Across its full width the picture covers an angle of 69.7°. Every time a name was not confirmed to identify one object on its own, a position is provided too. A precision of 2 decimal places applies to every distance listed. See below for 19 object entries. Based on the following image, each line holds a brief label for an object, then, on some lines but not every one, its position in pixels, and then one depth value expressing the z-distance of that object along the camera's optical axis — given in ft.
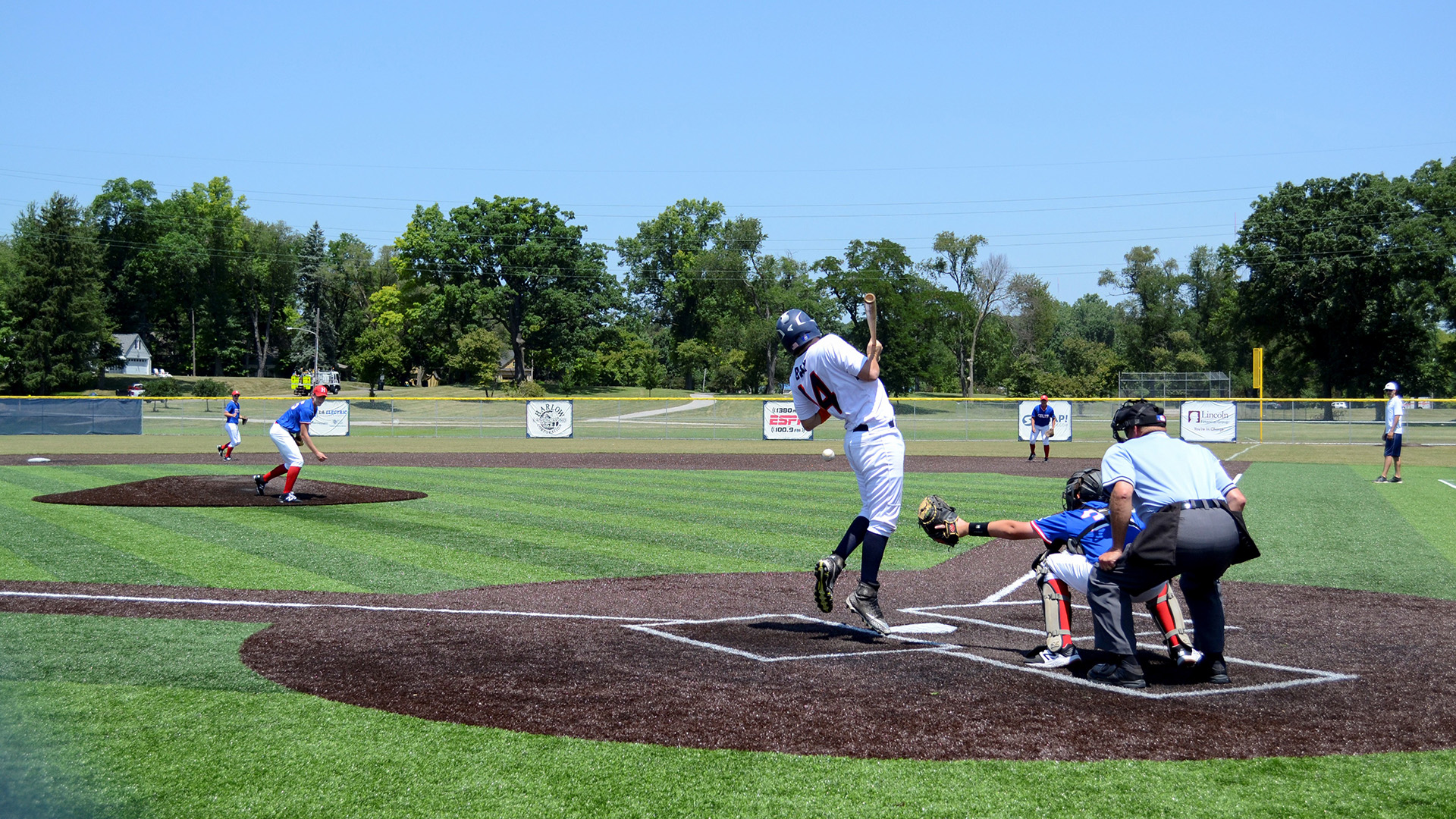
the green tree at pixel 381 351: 272.51
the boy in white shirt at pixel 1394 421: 65.98
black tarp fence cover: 136.46
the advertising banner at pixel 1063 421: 136.46
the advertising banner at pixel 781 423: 135.33
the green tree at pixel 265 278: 322.34
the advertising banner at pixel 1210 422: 129.39
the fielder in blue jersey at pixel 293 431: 50.07
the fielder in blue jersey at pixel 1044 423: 96.53
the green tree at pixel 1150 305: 345.51
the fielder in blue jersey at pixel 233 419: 79.25
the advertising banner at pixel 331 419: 136.15
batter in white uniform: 22.71
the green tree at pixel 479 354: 252.83
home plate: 24.59
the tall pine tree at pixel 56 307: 241.96
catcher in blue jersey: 20.43
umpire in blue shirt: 18.29
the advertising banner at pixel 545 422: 140.36
